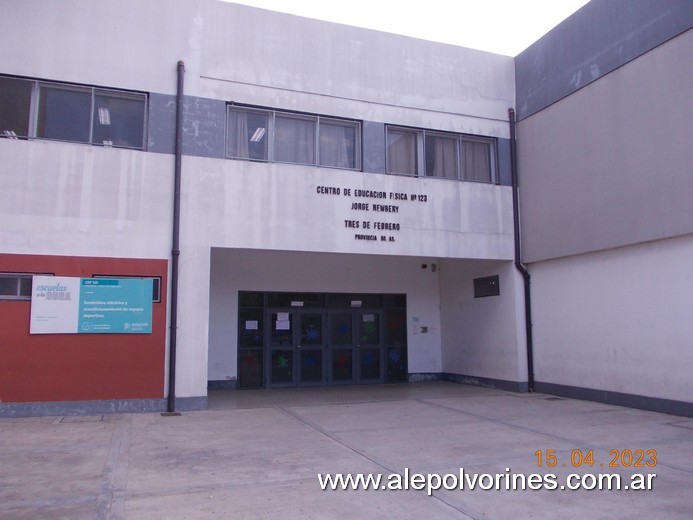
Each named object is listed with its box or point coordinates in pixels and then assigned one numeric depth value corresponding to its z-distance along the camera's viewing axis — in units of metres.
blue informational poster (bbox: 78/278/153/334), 10.71
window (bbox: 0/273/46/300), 10.28
